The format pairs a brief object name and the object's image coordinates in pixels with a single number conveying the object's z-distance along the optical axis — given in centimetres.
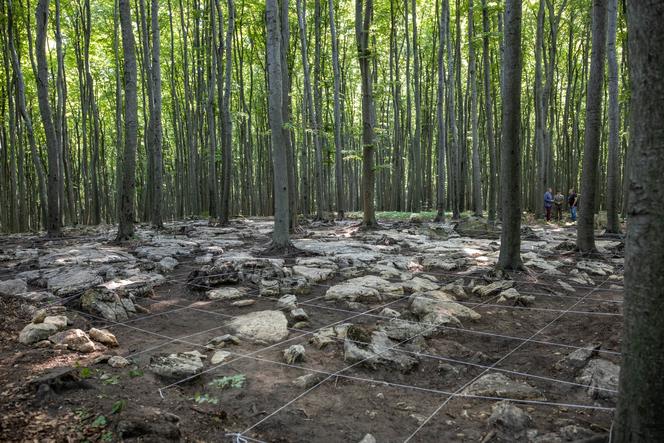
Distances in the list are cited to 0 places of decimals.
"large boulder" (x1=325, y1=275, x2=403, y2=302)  486
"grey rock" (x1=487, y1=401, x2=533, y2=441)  226
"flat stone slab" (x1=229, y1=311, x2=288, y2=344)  369
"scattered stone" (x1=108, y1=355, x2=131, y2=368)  296
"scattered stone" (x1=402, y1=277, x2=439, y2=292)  515
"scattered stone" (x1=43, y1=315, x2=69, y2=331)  356
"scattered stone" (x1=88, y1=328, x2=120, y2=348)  339
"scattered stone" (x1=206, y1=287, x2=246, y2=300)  497
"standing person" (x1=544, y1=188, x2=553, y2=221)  1512
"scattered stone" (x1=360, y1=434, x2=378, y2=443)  223
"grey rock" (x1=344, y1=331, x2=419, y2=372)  317
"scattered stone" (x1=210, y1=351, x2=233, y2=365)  318
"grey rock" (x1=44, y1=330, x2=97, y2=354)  320
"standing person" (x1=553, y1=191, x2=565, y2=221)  1570
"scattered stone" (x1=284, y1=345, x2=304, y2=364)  320
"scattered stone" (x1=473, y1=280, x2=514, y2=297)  500
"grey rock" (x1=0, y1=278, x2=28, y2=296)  470
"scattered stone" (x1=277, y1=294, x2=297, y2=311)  453
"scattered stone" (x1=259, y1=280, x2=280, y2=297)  505
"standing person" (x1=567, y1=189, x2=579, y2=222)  1588
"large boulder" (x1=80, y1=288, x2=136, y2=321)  414
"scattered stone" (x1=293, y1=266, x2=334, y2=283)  569
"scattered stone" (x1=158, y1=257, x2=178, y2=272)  630
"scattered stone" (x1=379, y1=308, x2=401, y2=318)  420
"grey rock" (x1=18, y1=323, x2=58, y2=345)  328
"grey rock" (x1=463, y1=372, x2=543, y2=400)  268
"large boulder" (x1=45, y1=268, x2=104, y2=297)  482
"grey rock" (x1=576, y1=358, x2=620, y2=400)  262
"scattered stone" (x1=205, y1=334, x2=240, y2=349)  352
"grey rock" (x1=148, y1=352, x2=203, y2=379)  289
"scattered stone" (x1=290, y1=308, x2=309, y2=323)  414
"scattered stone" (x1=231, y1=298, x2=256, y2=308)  470
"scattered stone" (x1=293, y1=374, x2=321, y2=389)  285
